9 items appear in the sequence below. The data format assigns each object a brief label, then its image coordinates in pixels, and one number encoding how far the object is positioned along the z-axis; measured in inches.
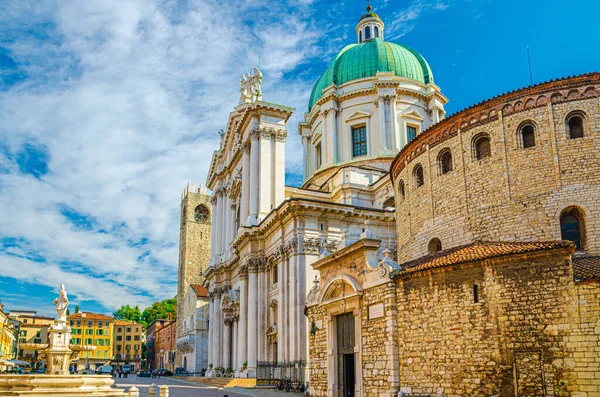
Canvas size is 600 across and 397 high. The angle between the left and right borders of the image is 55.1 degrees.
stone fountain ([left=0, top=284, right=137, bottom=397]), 612.2
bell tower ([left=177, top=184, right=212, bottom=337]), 3243.1
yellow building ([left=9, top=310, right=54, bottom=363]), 3890.3
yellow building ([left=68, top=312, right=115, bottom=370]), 3956.7
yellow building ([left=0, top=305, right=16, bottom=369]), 2868.1
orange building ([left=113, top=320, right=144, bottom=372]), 4333.2
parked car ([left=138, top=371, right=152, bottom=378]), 2564.0
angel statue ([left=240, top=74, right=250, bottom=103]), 1900.7
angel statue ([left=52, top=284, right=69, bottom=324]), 851.4
